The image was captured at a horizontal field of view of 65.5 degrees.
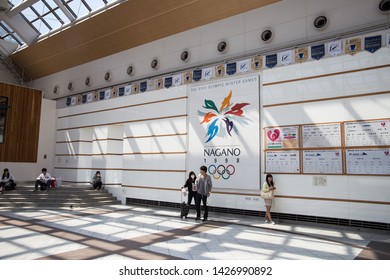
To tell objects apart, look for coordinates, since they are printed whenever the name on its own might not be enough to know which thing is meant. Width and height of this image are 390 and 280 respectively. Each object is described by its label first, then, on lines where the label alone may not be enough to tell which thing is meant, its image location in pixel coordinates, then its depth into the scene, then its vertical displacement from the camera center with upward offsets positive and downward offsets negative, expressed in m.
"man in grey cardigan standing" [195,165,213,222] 8.89 -0.35
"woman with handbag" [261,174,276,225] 8.33 -0.47
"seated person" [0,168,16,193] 11.63 -0.41
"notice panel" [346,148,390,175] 7.29 +0.41
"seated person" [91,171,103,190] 13.23 -0.38
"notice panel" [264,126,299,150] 8.61 +1.13
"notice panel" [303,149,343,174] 7.92 +0.42
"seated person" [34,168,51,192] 12.12 -0.36
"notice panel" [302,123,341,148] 8.00 +1.12
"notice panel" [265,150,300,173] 8.55 +0.43
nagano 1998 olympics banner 9.41 +1.45
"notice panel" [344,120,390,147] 7.34 +1.11
